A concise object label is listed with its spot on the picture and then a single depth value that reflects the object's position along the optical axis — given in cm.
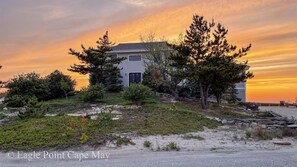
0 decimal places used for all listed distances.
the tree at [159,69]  1701
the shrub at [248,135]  758
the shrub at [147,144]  656
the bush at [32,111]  959
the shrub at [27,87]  1426
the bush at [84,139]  681
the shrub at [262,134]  752
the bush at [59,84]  1579
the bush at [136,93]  1210
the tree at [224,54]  1262
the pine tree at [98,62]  1731
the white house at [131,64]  2046
